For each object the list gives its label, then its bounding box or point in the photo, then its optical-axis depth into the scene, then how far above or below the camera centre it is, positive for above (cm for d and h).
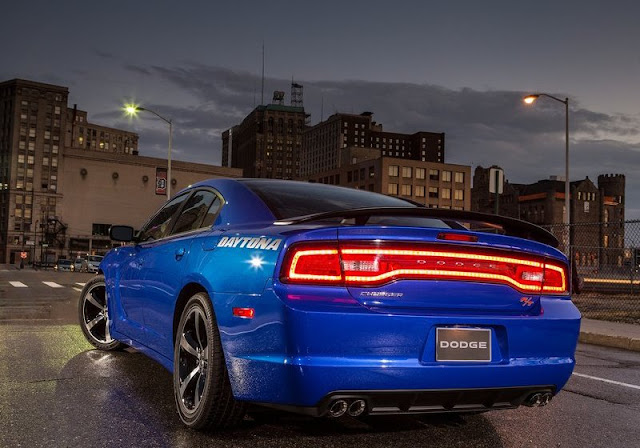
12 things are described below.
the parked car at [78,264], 5838 -256
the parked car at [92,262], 5044 -201
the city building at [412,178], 11488 +1256
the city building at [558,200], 13525 +1131
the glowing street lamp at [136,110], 3009 +598
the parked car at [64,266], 5918 -278
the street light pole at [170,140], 3143 +513
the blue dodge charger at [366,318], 314 -37
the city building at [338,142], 19738 +3108
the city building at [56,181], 12038 +1059
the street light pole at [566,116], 2255 +496
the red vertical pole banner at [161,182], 3193 +279
